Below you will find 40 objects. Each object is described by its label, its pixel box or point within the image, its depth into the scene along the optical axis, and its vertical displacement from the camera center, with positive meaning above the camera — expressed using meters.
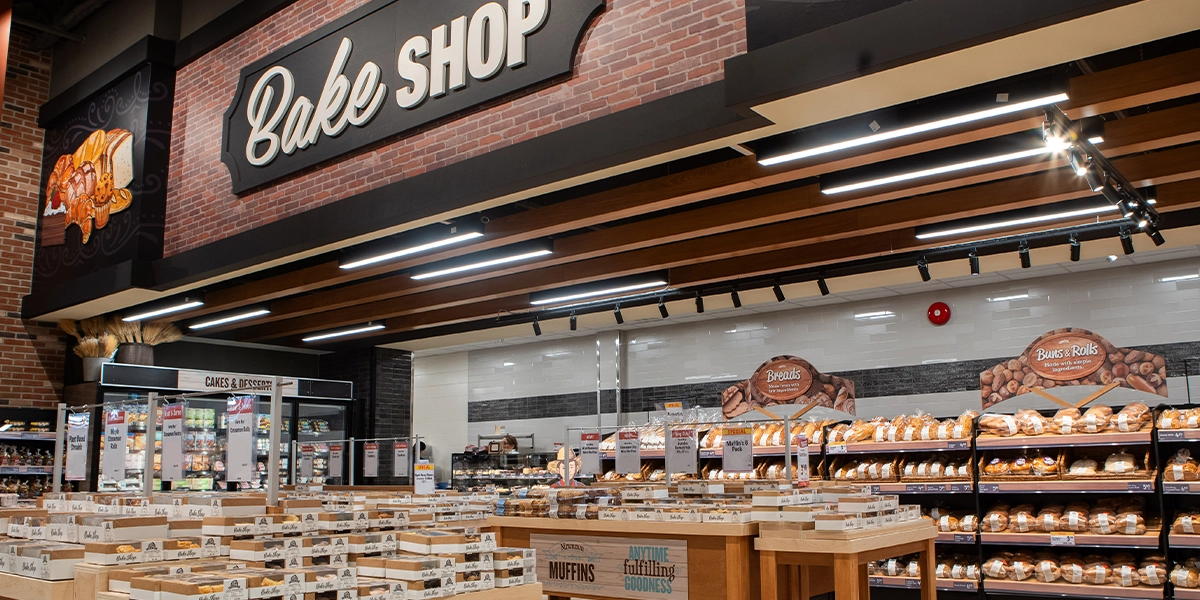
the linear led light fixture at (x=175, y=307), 10.02 +1.48
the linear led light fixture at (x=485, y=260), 7.85 +1.57
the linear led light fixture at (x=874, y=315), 10.22 +1.30
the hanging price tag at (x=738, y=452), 6.22 -0.14
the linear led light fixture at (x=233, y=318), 10.52 +1.43
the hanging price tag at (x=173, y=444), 5.72 -0.04
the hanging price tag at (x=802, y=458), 6.62 -0.20
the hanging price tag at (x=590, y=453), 7.30 -0.16
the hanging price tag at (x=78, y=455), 6.27 -0.11
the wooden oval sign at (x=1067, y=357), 7.83 +0.62
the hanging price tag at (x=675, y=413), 9.50 +0.22
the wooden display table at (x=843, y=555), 4.03 -0.59
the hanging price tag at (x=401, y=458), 11.15 -0.28
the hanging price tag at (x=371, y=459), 11.48 -0.30
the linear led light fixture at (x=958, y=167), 5.46 +1.63
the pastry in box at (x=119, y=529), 3.38 -0.34
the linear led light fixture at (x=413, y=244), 7.34 +1.61
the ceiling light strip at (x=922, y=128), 4.67 +1.66
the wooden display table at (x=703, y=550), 4.38 -0.59
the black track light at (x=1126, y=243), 7.22 +1.50
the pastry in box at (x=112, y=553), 3.05 -0.39
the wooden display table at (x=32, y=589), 3.10 -0.52
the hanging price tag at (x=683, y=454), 6.58 -0.16
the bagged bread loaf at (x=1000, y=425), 7.65 +0.03
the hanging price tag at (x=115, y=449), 5.95 -0.07
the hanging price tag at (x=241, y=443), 5.20 -0.03
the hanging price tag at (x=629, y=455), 6.74 -0.17
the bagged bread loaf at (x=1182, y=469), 6.73 -0.32
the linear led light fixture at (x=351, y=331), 11.68 +1.39
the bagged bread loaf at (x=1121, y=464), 7.05 -0.29
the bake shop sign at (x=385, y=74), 6.61 +3.02
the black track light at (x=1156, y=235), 6.77 +1.46
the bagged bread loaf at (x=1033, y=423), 7.48 +0.04
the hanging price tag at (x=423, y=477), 9.54 -0.44
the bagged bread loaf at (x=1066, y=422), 7.37 +0.04
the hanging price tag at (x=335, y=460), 11.83 -0.31
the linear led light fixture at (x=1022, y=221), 6.61 +1.56
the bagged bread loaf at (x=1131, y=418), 7.09 +0.07
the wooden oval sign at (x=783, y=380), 9.72 +0.55
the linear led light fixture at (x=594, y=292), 9.05 +1.47
